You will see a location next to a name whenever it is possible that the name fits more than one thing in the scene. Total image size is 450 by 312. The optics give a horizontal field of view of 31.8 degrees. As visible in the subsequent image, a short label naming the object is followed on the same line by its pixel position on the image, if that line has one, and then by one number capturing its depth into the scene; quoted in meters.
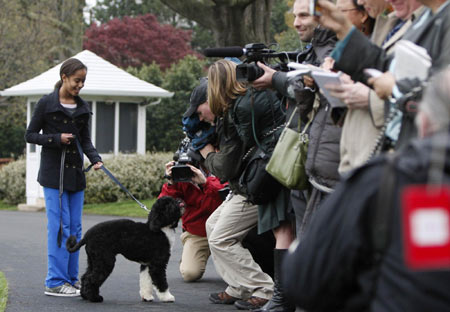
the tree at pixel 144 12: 54.84
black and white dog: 7.66
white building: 21.62
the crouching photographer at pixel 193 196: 8.24
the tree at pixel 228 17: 16.69
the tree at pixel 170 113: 28.34
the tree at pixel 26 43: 31.78
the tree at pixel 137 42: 47.62
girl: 8.16
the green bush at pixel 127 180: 20.20
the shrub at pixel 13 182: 22.21
